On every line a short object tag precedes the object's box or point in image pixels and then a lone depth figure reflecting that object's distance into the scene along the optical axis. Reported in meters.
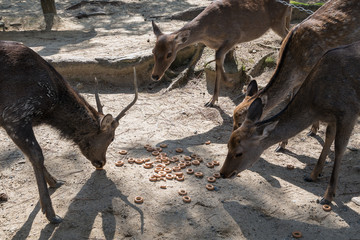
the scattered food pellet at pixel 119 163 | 5.12
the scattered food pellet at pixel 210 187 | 4.60
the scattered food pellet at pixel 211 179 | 4.75
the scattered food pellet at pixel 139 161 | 5.18
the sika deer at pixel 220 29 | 7.01
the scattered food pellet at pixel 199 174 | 4.88
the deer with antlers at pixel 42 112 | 4.09
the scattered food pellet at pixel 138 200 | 4.36
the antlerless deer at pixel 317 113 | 4.33
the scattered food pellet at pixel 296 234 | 3.80
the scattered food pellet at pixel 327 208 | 4.25
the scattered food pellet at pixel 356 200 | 4.35
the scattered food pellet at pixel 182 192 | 4.50
